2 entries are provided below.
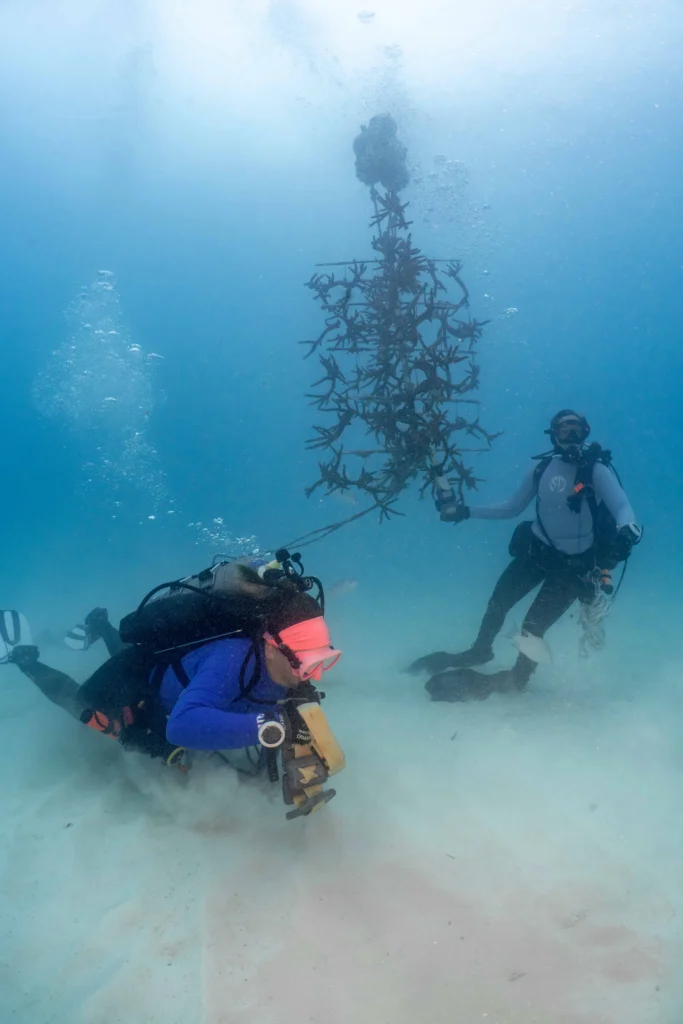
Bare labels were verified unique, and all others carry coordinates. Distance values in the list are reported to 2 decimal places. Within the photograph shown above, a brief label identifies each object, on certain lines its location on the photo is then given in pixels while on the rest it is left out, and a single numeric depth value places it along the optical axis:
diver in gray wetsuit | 6.38
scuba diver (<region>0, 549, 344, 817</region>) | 3.24
